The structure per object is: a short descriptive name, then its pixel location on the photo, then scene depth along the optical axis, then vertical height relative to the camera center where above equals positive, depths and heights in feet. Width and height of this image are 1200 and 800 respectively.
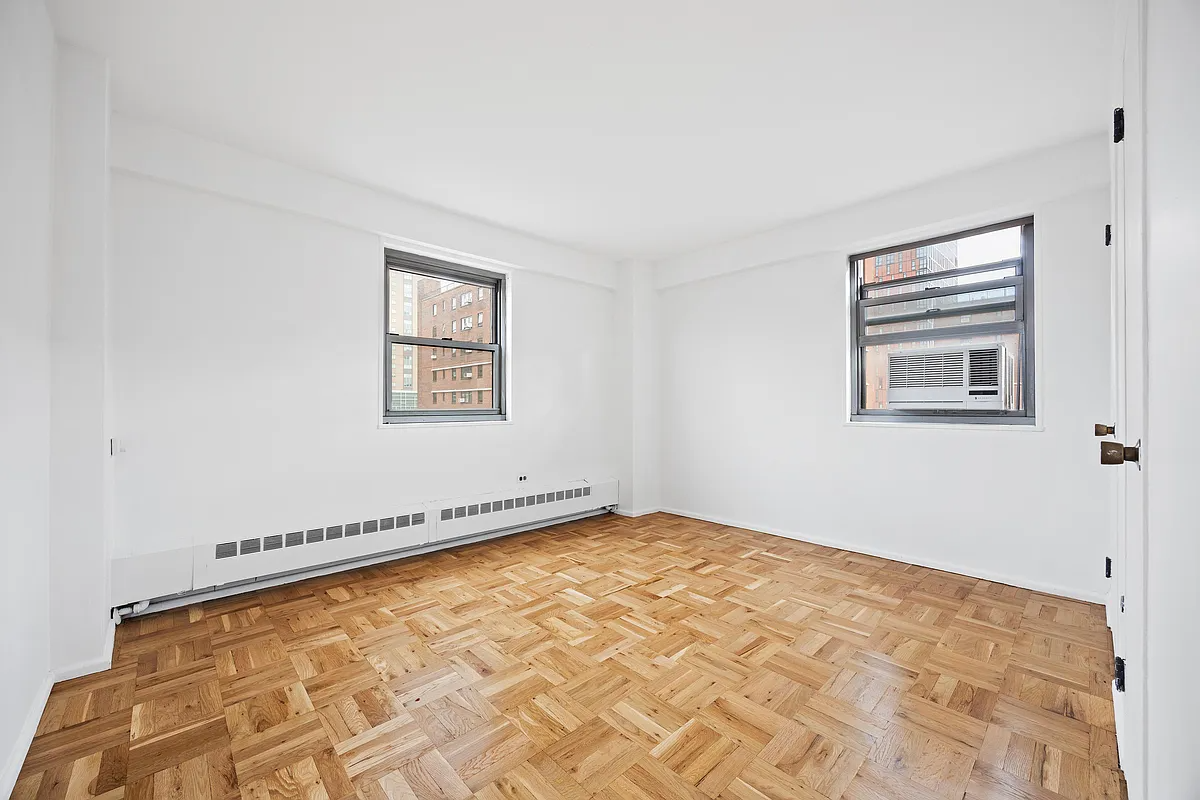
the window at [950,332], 10.95 +1.49
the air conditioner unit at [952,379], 11.12 +0.43
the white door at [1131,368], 3.59 +0.25
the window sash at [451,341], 12.76 +1.48
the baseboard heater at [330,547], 9.00 -3.13
